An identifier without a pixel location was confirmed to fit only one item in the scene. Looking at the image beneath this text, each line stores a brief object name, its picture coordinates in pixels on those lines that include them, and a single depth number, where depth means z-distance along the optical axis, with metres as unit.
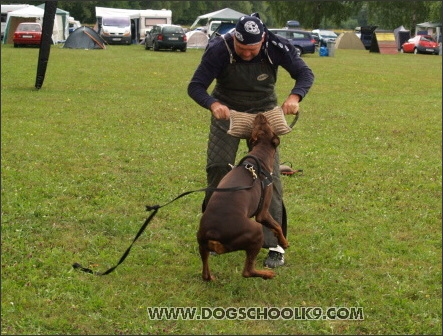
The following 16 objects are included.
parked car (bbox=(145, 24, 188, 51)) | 40.50
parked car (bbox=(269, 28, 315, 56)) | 42.34
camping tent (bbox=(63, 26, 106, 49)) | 40.81
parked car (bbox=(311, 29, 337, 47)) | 51.91
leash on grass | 4.66
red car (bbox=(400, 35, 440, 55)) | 48.12
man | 5.18
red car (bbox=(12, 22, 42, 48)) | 38.09
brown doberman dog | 4.49
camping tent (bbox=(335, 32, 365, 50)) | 54.22
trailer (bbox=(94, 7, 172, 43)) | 50.19
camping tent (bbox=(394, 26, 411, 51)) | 54.97
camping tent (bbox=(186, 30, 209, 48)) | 45.47
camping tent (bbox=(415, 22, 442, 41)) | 56.17
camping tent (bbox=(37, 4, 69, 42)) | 46.22
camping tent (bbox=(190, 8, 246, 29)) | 44.80
